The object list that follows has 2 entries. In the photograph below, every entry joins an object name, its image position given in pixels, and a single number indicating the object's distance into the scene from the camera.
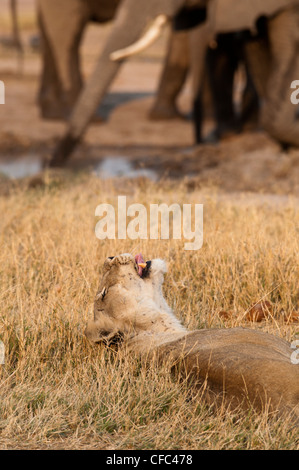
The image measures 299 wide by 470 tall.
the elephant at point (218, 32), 19.92
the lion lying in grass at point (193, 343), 6.36
